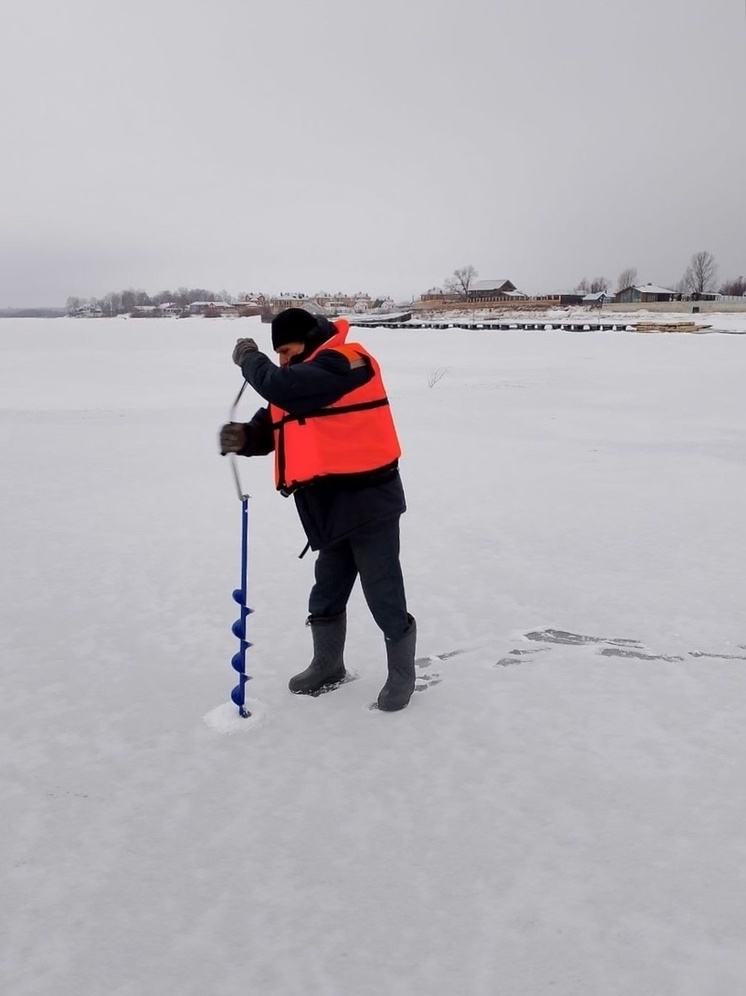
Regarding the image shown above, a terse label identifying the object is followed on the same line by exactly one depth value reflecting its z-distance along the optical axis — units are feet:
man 9.19
